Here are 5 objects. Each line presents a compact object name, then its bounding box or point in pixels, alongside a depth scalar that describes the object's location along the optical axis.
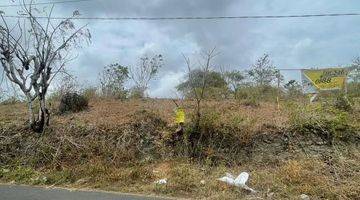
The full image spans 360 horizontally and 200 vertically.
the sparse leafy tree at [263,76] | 19.83
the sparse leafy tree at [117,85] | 20.91
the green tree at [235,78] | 19.34
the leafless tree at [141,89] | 21.17
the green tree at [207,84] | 15.23
